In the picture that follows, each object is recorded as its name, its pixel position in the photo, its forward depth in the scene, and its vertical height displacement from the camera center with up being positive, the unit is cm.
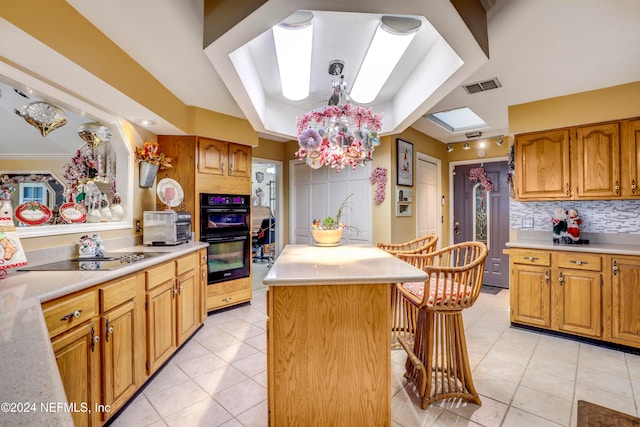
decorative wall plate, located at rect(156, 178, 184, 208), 308 +24
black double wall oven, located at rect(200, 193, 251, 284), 351 -25
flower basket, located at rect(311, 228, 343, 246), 265 -20
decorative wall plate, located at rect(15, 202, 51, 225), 186 +1
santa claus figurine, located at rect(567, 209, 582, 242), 305 -13
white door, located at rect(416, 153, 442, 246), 470 +28
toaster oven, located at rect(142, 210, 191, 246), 283 -13
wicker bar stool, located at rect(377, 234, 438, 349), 246 -88
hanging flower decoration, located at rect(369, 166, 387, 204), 412 +47
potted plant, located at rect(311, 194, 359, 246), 266 -16
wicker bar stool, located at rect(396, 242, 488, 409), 180 -76
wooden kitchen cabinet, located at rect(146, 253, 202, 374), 213 -77
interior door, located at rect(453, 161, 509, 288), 468 -5
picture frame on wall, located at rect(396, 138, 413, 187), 419 +75
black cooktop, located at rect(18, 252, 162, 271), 180 -32
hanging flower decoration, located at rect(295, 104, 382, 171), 216 +59
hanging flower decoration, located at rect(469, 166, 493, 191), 479 +61
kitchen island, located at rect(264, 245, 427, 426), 153 -73
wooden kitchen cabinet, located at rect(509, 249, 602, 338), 272 -77
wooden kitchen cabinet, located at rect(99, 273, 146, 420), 165 -77
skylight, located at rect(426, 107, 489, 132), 403 +137
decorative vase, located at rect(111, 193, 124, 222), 268 +5
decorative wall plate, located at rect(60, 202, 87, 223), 218 +2
